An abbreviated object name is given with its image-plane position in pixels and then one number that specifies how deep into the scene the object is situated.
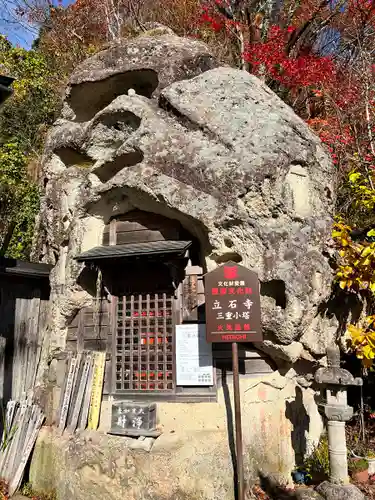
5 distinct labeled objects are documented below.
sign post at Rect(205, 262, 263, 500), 5.98
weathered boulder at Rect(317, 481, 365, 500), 5.89
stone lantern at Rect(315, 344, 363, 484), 6.08
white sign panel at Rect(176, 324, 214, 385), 6.98
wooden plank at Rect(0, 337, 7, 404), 8.08
